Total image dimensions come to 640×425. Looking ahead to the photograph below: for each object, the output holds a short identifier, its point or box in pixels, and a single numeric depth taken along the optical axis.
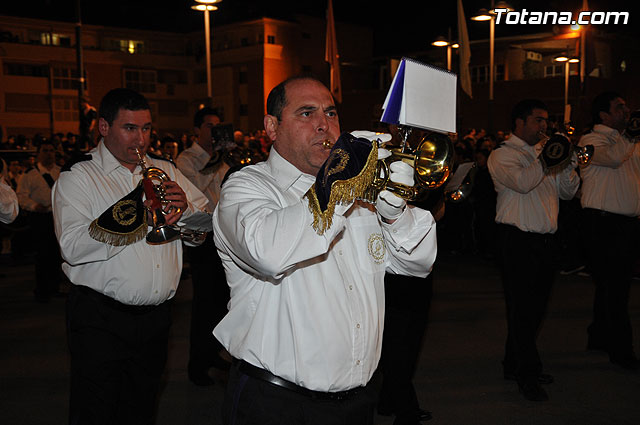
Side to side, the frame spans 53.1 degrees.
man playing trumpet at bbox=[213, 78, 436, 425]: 2.39
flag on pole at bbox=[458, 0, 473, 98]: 12.14
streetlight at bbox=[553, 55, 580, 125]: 23.91
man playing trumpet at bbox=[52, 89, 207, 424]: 3.49
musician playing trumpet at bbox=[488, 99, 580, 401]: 5.39
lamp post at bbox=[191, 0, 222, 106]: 12.99
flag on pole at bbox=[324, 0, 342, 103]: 16.44
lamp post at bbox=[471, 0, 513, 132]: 14.77
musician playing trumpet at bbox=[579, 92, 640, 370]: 6.09
